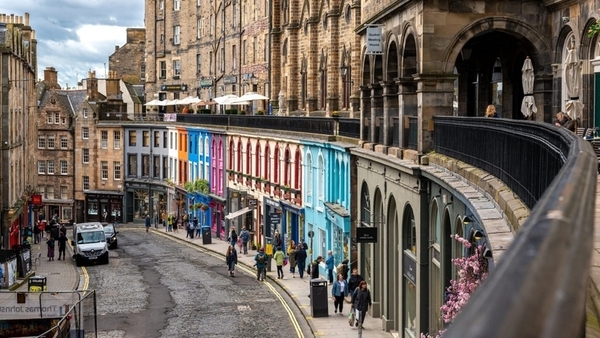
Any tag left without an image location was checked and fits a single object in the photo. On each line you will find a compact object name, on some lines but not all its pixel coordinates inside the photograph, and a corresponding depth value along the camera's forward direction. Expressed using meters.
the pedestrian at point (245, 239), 48.97
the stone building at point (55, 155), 88.06
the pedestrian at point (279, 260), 38.78
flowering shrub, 12.73
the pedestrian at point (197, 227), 62.16
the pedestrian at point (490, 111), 18.42
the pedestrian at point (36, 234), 61.47
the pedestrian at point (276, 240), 43.72
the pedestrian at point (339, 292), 30.05
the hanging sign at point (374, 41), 26.62
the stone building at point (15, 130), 49.19
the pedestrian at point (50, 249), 50.69
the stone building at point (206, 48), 67.06
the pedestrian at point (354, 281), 29.02
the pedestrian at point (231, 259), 40.84
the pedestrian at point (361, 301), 26.34
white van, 47.47
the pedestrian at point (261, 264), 38.97
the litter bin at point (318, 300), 29.38
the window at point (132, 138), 84.31
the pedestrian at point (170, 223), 67.94
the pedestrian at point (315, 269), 35.16
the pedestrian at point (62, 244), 51.50
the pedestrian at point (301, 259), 39.16
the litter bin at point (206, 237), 56.22
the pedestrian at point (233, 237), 50.03
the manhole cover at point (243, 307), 32.56
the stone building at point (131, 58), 111.44
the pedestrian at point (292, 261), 40.28
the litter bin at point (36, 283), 32.06
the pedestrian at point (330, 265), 35.66
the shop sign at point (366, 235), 25.86
